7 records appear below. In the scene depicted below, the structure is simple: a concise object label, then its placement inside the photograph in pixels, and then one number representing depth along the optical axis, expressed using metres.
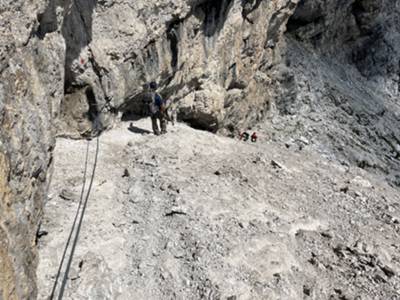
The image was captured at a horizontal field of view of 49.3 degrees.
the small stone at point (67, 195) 10.85
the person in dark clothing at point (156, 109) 15.81
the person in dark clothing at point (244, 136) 22.42
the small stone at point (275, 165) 15.67
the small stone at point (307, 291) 9.62
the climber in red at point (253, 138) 22.23
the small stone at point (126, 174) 12.65
